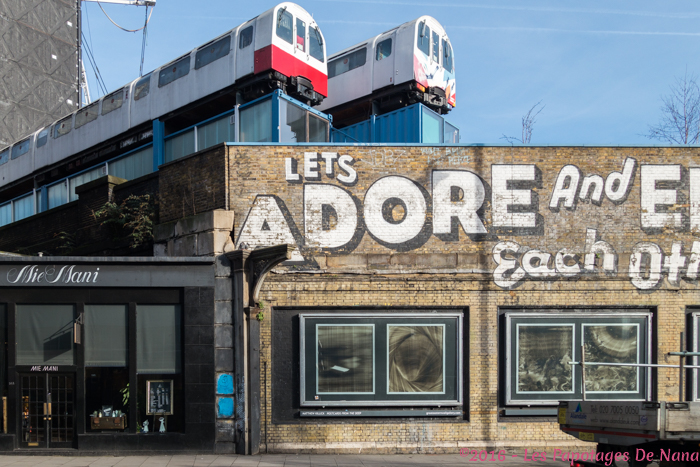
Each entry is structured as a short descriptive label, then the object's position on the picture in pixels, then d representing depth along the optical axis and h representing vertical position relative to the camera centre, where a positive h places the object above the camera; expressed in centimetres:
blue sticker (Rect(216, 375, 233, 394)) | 1217 -369
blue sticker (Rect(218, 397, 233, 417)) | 1212 -417
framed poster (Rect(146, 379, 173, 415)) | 1227 -399
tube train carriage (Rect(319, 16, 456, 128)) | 2103 +627
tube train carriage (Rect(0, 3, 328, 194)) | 1750 +507
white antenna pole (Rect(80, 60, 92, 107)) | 4381 +1215
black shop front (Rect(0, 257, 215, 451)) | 1224 -292
